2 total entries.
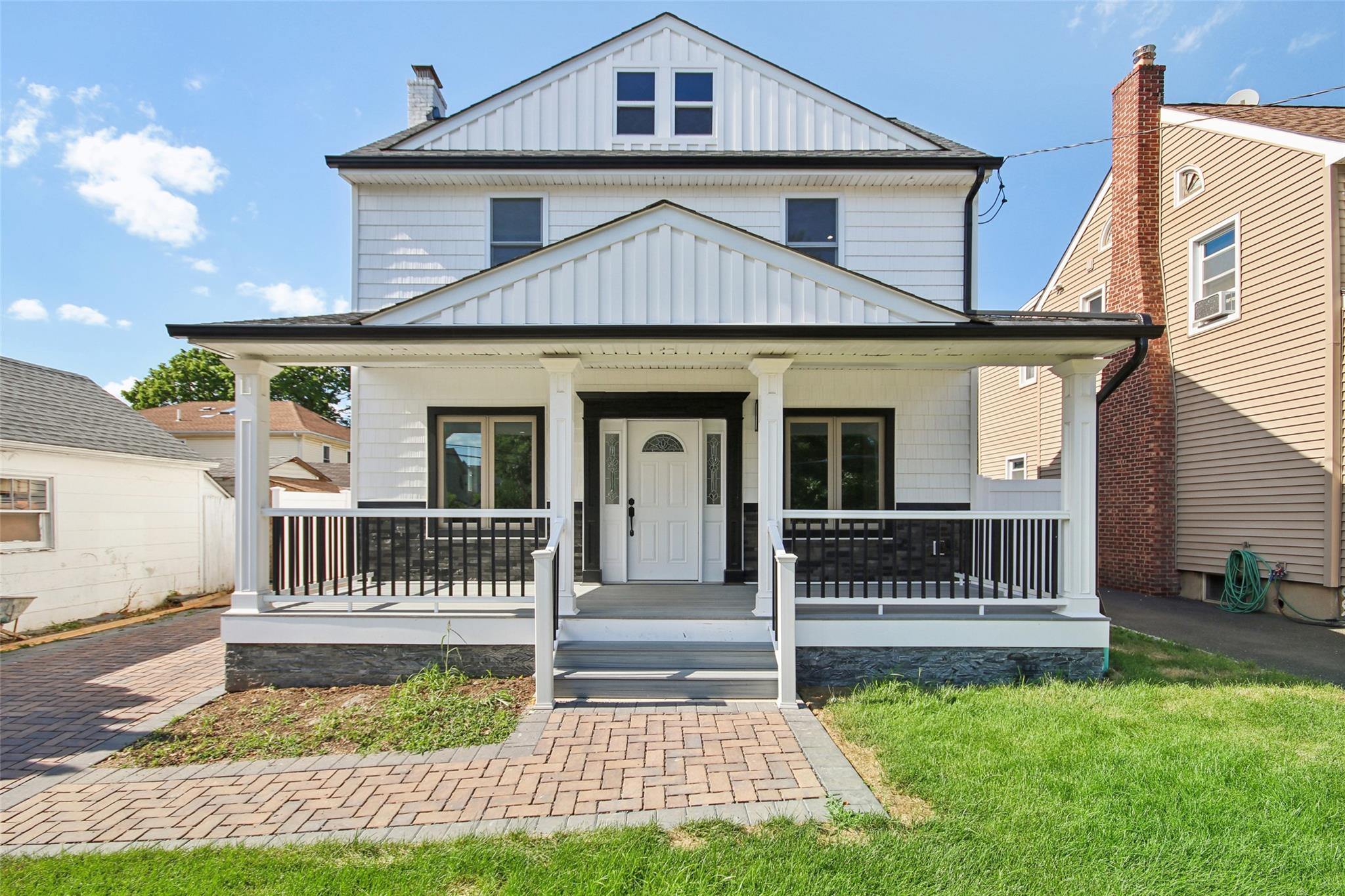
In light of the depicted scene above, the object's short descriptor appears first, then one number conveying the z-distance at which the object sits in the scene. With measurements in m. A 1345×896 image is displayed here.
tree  35.97
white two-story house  5.79
